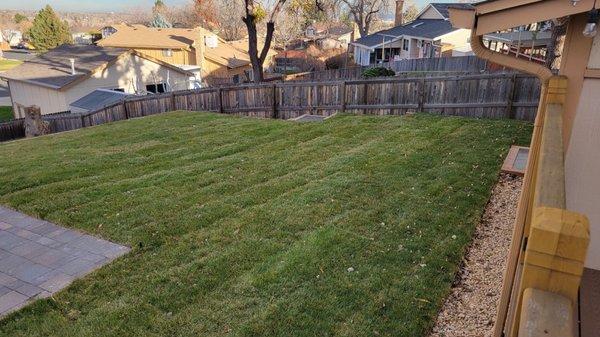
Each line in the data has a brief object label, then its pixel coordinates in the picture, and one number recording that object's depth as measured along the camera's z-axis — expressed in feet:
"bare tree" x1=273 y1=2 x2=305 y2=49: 207.65
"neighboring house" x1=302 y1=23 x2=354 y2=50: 182.60
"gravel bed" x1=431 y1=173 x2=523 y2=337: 12.36
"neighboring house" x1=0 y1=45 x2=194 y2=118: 82.43
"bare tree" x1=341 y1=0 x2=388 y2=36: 173.27
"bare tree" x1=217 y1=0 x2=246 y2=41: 207.06
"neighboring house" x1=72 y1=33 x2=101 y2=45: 255.60
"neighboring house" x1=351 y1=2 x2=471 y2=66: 106.73
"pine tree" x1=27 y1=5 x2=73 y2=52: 186.39
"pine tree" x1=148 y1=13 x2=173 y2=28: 178.33
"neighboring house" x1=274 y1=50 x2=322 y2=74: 144.56
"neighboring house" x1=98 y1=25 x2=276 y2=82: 121.29
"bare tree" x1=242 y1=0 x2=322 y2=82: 66.49
